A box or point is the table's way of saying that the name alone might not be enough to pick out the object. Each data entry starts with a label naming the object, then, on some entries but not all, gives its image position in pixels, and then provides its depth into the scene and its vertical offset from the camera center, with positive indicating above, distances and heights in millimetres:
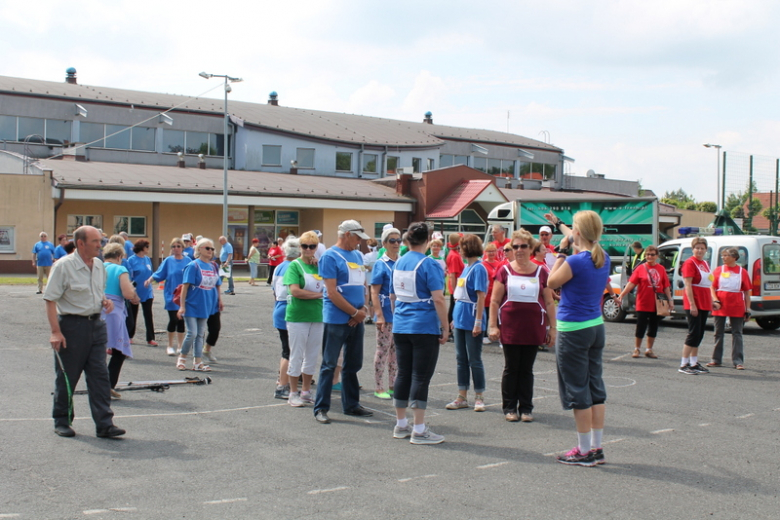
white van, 15602 -36
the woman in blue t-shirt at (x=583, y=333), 5914 -592
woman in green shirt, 7938 -652
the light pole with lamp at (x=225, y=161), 30359 +3834
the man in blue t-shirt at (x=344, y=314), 7379 -605
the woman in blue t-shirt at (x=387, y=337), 8656 -959
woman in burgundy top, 7582 -693
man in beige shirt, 6641 -741
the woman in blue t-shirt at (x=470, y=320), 7980 -695
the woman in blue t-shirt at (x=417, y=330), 6676 -678
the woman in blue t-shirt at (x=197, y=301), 10266 -712
